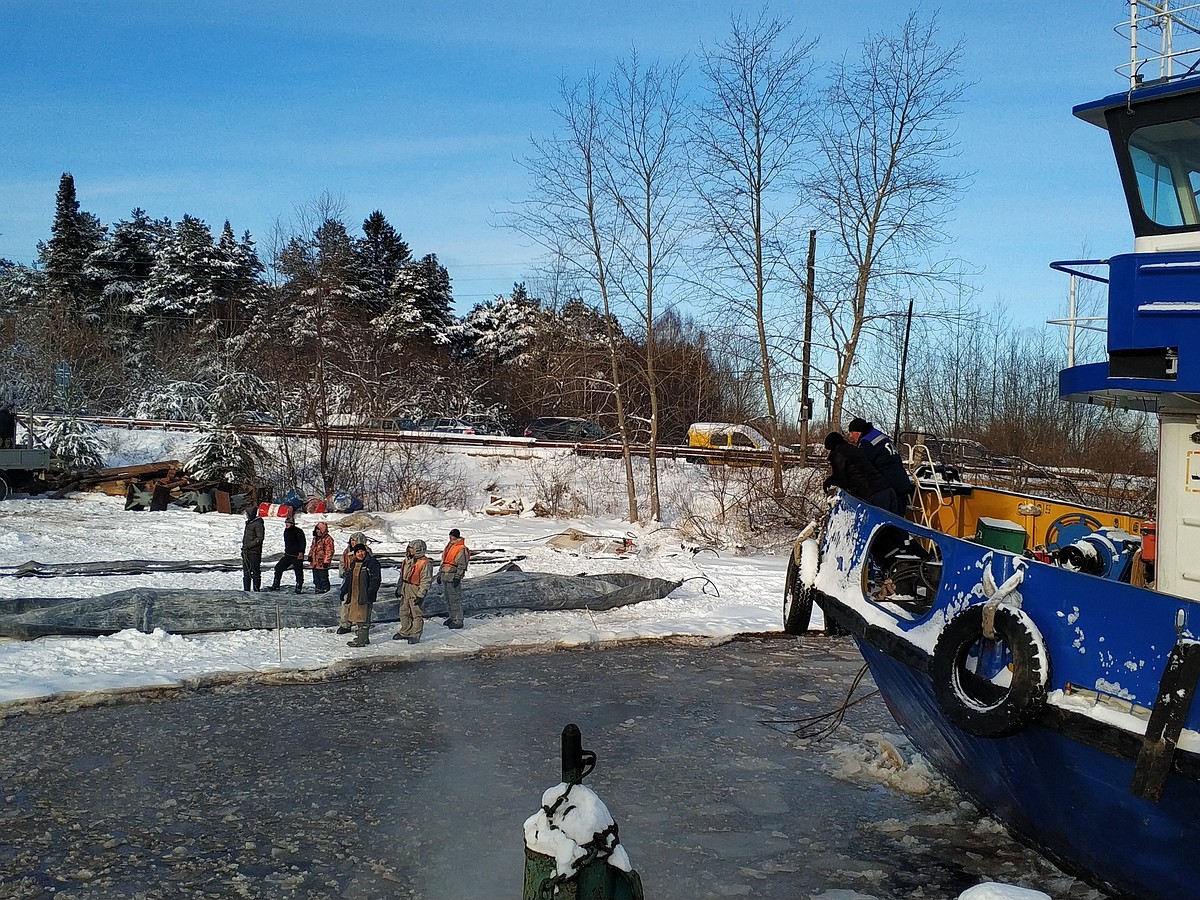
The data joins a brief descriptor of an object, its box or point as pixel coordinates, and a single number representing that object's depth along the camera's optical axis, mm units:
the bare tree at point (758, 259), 22094
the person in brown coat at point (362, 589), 11617
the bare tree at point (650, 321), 22375
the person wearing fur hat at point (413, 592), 11891
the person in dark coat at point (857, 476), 7957
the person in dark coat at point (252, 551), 13570
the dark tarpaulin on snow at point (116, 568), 13969
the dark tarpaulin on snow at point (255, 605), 10828
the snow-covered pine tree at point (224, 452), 23078
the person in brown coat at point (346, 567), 11730
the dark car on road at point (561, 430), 33688
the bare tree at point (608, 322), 22625
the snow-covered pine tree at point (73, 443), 24422
